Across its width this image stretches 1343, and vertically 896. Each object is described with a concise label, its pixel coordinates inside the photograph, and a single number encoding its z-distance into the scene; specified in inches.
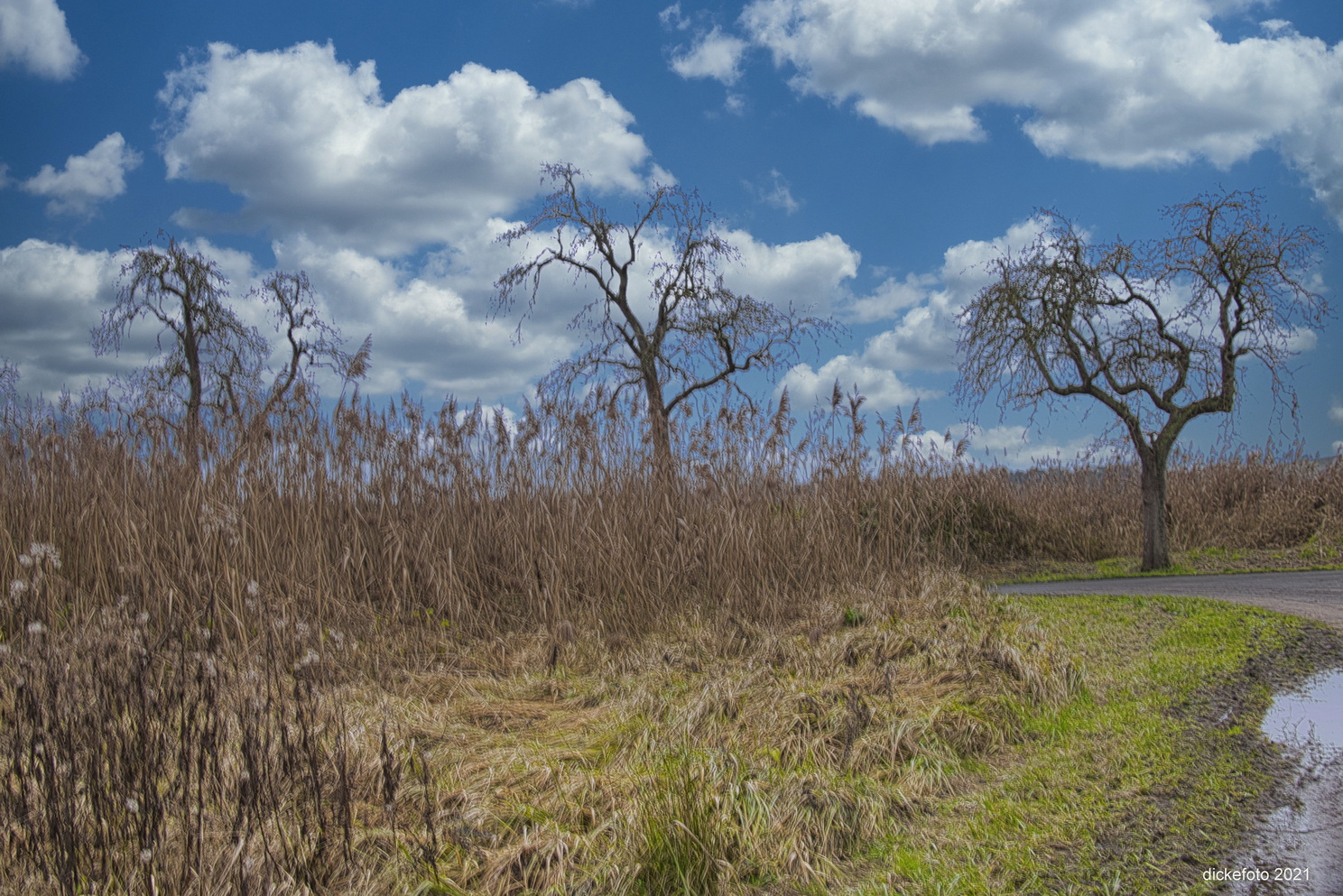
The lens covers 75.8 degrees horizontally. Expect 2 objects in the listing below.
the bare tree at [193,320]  842.8
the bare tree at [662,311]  779.4
